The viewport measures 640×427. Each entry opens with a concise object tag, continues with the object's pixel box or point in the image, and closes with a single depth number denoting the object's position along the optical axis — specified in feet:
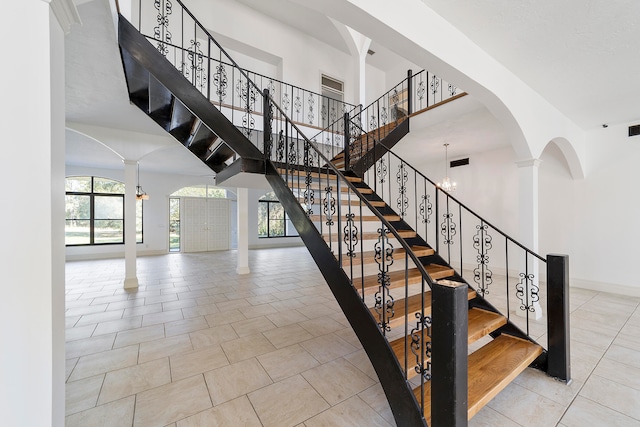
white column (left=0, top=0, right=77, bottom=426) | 2.39
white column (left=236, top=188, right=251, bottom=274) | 19.20
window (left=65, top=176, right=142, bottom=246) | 26.94
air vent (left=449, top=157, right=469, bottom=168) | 20.68
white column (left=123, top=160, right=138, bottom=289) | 15.31
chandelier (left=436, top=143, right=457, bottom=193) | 17.51
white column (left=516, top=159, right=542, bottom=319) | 11.18
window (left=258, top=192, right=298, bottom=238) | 37.27
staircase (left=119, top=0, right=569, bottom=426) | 4.29
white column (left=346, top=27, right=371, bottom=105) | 18.74
